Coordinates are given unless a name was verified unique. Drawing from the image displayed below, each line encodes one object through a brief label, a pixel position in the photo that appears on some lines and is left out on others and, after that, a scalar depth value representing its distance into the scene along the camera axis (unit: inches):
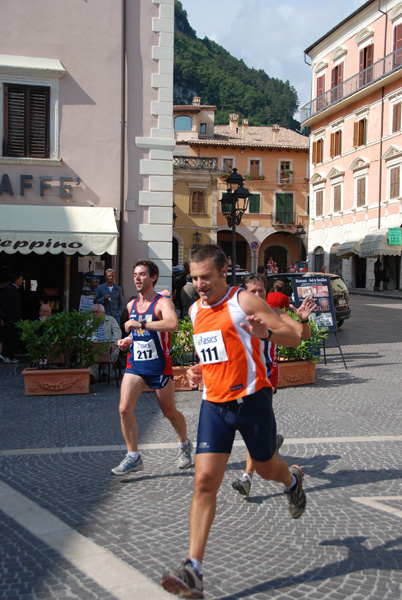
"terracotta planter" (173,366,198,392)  358.3
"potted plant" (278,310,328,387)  368.8
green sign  1298.0
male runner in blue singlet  199.6
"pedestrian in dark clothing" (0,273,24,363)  452.8
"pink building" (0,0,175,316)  494.6
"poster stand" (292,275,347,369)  441.7
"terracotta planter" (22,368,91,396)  342.3
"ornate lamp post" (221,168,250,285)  544.7
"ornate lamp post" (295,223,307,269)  2127.2
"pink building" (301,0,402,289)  1338.6
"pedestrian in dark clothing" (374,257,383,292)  1362.0
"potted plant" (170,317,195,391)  359.9
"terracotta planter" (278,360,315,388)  367.9
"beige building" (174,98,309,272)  2081.7
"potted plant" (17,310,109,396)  344.5
